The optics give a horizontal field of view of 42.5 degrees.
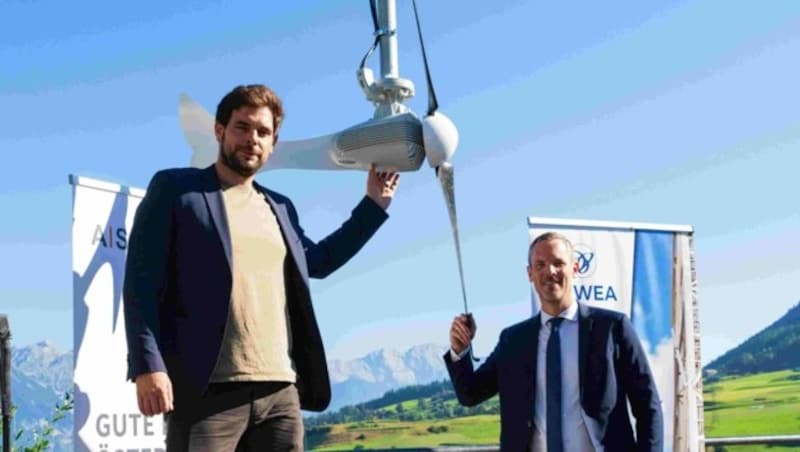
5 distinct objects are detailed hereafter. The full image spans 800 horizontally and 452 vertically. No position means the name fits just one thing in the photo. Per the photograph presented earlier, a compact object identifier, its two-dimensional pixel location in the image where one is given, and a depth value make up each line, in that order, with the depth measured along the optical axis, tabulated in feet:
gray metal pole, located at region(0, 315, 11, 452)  11.29
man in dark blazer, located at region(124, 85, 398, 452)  7.21
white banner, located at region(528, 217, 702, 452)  16.75
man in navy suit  8.81
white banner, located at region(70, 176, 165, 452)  10.53
